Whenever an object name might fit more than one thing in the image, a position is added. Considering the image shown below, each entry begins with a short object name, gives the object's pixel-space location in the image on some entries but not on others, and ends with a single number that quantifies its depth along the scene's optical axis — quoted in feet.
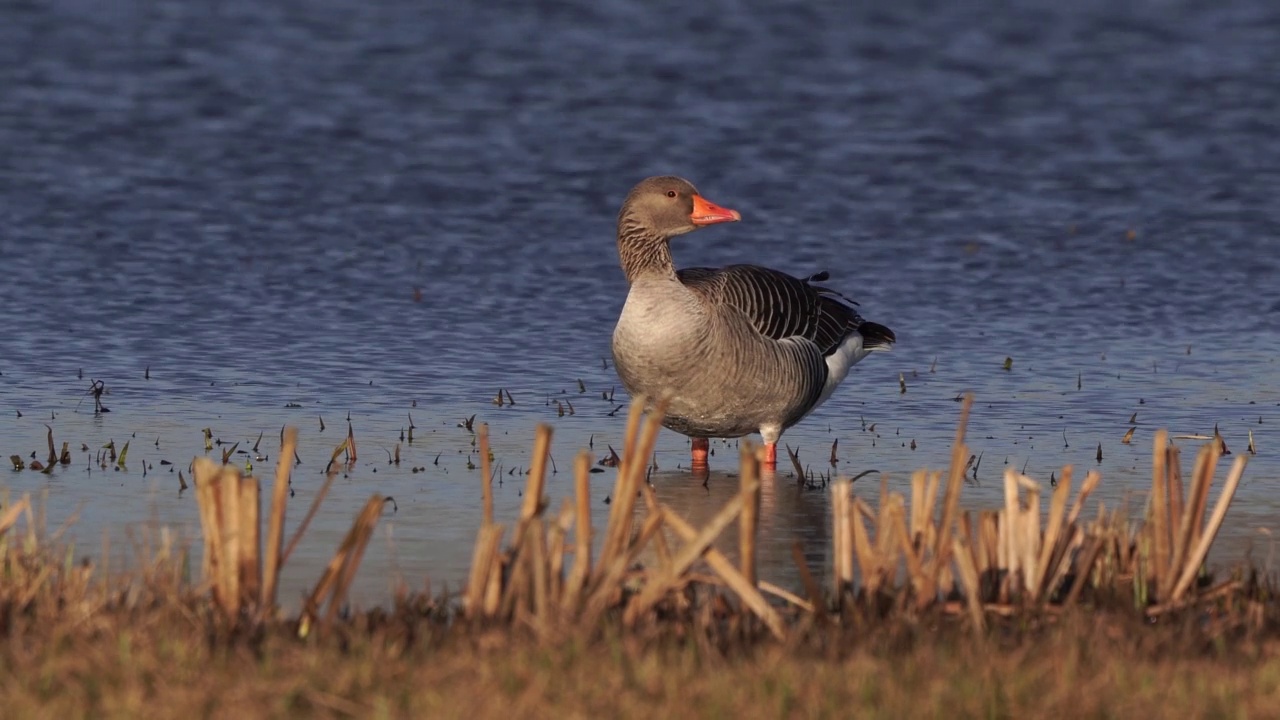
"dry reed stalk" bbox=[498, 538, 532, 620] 47.26
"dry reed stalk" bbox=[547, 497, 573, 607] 47.44
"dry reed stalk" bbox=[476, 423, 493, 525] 49.62
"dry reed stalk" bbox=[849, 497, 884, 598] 50.29
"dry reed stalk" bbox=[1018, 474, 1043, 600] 50.24
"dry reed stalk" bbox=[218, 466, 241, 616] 47.24
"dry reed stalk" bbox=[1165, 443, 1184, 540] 52.06
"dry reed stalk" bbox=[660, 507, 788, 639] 47.16
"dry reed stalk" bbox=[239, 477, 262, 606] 47.09
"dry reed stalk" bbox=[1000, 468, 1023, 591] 50.49
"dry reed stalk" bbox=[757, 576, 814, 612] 49.90
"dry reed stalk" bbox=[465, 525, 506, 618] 47.06
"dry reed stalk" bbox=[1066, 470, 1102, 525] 51.29
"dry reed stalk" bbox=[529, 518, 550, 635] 46.24
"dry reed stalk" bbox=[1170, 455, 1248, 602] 50.39
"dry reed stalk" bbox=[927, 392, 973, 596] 49.29
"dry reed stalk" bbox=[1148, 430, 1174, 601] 50.01
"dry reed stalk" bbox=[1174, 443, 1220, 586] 50.16
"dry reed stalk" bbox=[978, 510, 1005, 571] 51.37
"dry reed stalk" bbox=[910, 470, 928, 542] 50.60
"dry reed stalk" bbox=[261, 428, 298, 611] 47.39
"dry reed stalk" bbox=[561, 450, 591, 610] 46.96
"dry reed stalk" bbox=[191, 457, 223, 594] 47.57
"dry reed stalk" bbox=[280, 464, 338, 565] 47.96
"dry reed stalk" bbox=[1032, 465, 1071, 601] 50.08
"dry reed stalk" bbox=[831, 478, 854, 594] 50.34
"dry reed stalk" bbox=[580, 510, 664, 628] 46.65
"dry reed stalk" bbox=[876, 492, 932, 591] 49.16
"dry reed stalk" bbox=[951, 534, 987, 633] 48.52
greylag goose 75.00
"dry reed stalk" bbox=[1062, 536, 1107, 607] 49.90
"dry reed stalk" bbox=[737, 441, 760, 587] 47.14
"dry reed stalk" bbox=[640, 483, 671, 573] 48.16
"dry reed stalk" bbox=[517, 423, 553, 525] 47.47
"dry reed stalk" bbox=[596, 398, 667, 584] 47.14
